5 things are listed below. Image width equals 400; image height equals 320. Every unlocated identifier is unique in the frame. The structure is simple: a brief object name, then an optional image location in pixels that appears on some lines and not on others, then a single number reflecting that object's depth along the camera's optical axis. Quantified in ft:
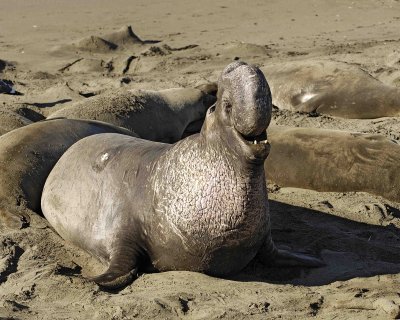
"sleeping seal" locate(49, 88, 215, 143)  50.16
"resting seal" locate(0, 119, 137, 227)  39.01
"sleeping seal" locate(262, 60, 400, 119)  58.59
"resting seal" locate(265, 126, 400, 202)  43.11
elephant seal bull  27.91
